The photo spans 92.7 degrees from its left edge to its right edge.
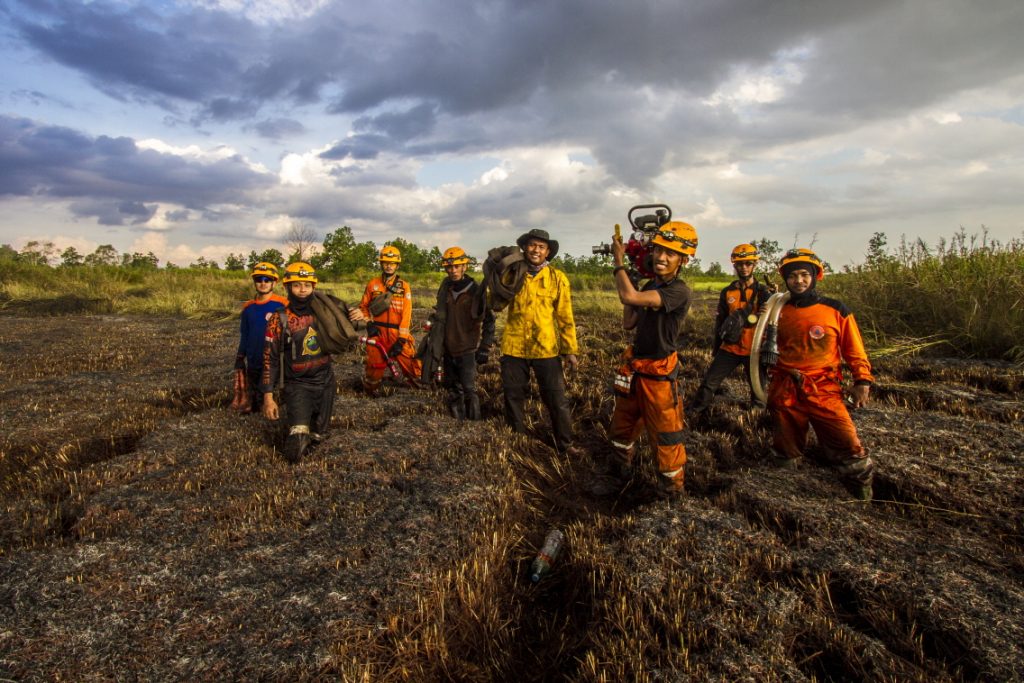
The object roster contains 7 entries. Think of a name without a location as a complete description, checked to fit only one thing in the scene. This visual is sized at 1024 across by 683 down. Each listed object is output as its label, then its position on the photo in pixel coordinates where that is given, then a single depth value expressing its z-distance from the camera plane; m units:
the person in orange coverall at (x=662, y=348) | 3.56
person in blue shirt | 5.53
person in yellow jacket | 4.65
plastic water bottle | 2.88
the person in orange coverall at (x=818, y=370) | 3.54
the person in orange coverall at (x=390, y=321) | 6.68
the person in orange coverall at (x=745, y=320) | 5.55
